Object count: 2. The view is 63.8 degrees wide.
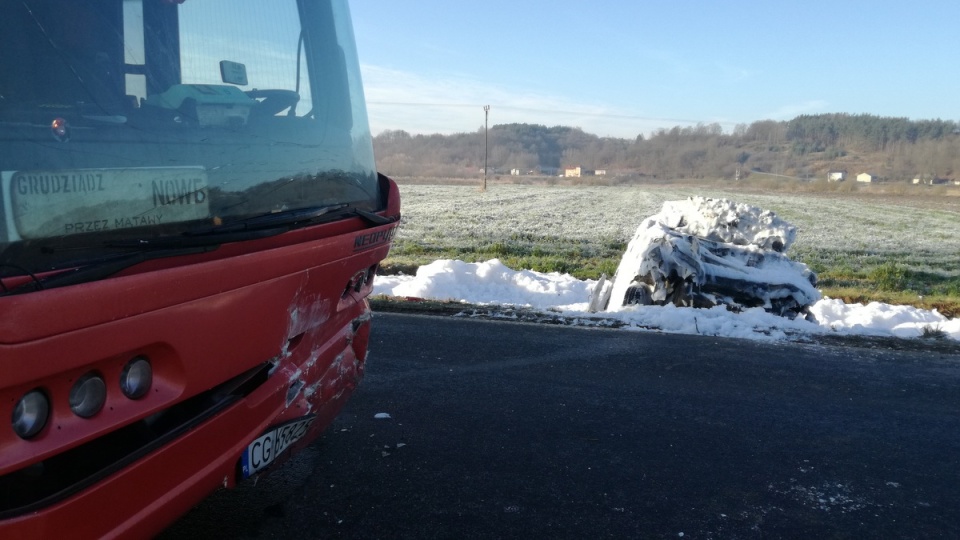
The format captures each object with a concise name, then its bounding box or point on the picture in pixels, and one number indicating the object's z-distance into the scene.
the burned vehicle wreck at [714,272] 8.12
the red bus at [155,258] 1.85
